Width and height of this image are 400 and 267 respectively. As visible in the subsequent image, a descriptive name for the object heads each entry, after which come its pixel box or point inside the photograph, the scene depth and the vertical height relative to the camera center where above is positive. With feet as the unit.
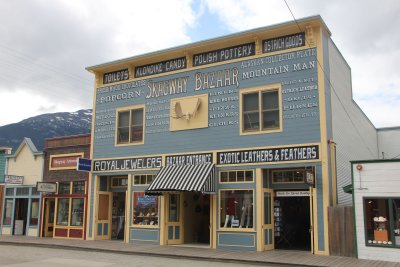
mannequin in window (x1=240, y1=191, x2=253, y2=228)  54.34 +0.55
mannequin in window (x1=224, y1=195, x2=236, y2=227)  55.74 +0.30
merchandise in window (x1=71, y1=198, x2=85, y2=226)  69.51 -0.04
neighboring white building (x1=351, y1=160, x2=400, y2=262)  45.11 +0.61
